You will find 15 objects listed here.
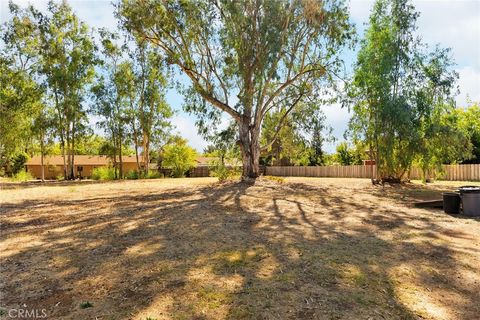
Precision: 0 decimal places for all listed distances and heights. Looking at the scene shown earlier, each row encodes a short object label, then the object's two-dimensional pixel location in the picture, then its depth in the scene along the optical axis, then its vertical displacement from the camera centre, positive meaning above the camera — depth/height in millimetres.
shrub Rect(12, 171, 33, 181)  28147 -869
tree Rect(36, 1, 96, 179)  26125 +7733
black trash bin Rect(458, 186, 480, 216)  10258 -1227
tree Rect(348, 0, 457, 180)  18281 +4157
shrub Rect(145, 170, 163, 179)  29600 -934
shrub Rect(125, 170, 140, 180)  28714 -878
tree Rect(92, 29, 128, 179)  29188 +5458
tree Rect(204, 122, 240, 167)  19766 +961
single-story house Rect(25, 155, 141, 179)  52625 +223
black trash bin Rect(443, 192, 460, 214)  10773 -1336
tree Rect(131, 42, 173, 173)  29891 +5317
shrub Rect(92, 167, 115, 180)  30461 -801
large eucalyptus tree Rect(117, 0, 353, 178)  14844 +5407
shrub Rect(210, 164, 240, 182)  20859 -571
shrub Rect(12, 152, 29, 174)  45553 +342
